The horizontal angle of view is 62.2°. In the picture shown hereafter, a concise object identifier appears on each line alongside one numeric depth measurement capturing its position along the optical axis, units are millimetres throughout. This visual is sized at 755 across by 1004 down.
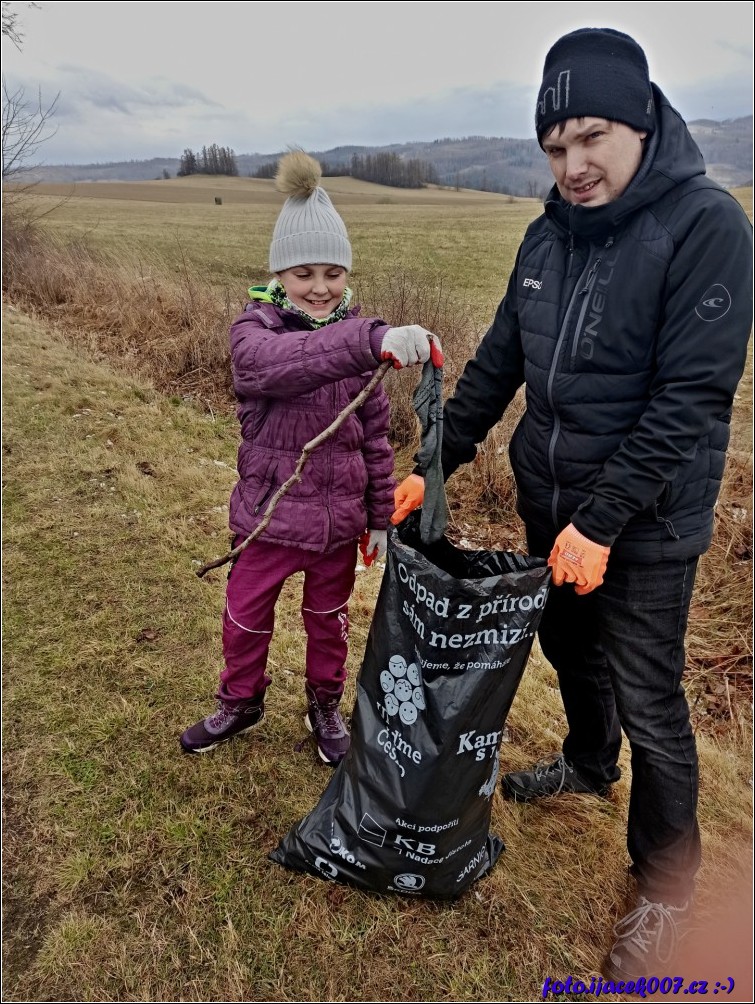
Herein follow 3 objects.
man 1376
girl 1685
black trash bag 1582
